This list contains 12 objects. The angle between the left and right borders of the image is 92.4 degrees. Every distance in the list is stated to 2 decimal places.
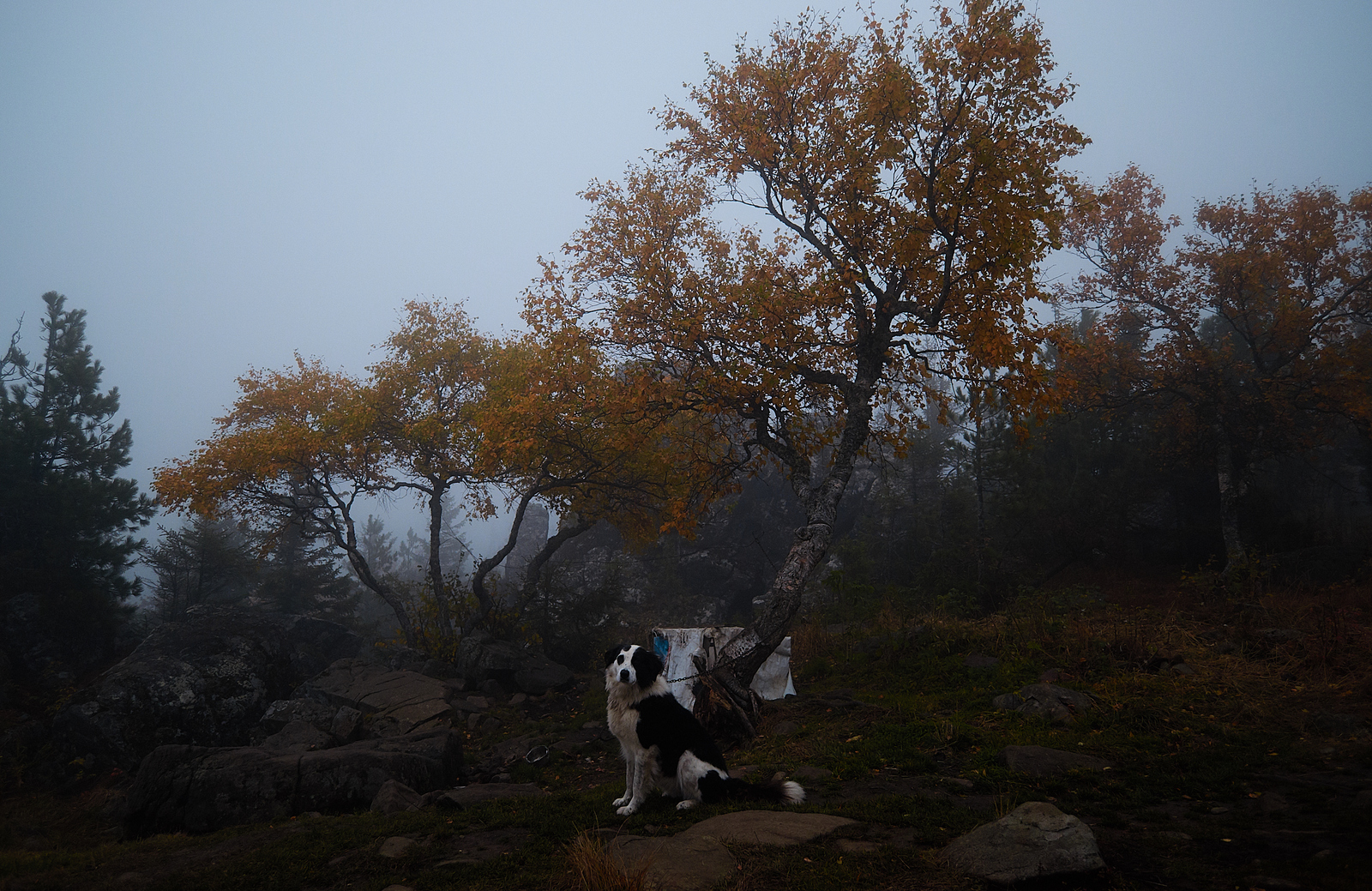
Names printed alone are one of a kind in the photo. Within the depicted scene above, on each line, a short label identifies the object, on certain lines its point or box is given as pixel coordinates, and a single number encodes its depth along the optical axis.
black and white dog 5.89
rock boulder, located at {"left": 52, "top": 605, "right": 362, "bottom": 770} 13.94
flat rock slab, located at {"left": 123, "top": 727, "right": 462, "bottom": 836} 7.57
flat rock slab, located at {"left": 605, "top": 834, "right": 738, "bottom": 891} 4.02
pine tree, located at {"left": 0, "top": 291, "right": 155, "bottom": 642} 21.50
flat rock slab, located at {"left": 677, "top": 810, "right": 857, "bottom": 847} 4.77
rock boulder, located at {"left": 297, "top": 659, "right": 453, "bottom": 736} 12.16
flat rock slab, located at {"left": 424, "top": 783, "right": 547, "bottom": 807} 7.02
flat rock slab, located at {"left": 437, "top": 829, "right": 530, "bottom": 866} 5.15
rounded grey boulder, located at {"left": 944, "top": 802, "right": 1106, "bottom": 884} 3.84
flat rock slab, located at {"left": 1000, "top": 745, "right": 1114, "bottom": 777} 6.41
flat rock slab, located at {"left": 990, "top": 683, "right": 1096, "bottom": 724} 8.26
